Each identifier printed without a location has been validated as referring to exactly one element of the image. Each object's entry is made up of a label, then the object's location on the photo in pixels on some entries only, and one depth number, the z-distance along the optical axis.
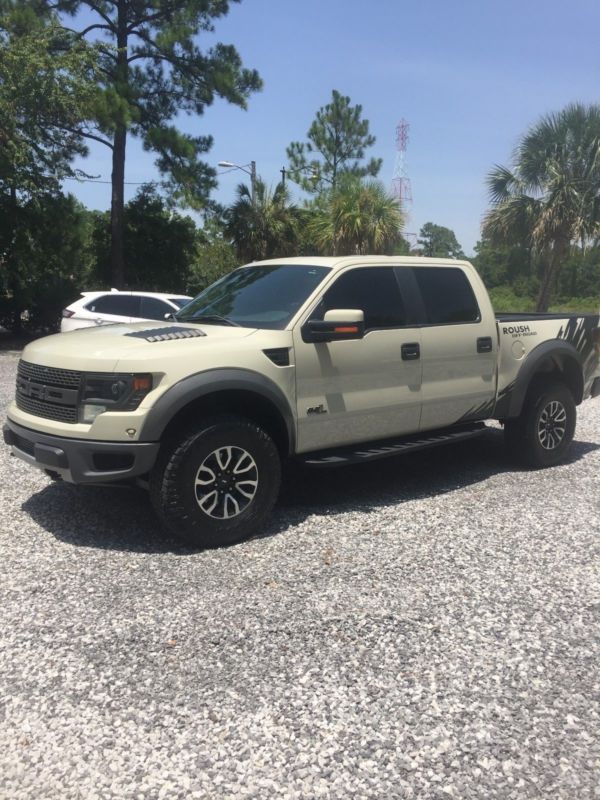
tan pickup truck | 3.96
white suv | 12.88
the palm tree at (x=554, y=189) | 20.17
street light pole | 23.48
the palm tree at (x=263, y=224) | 23.16
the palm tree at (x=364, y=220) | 20.27
